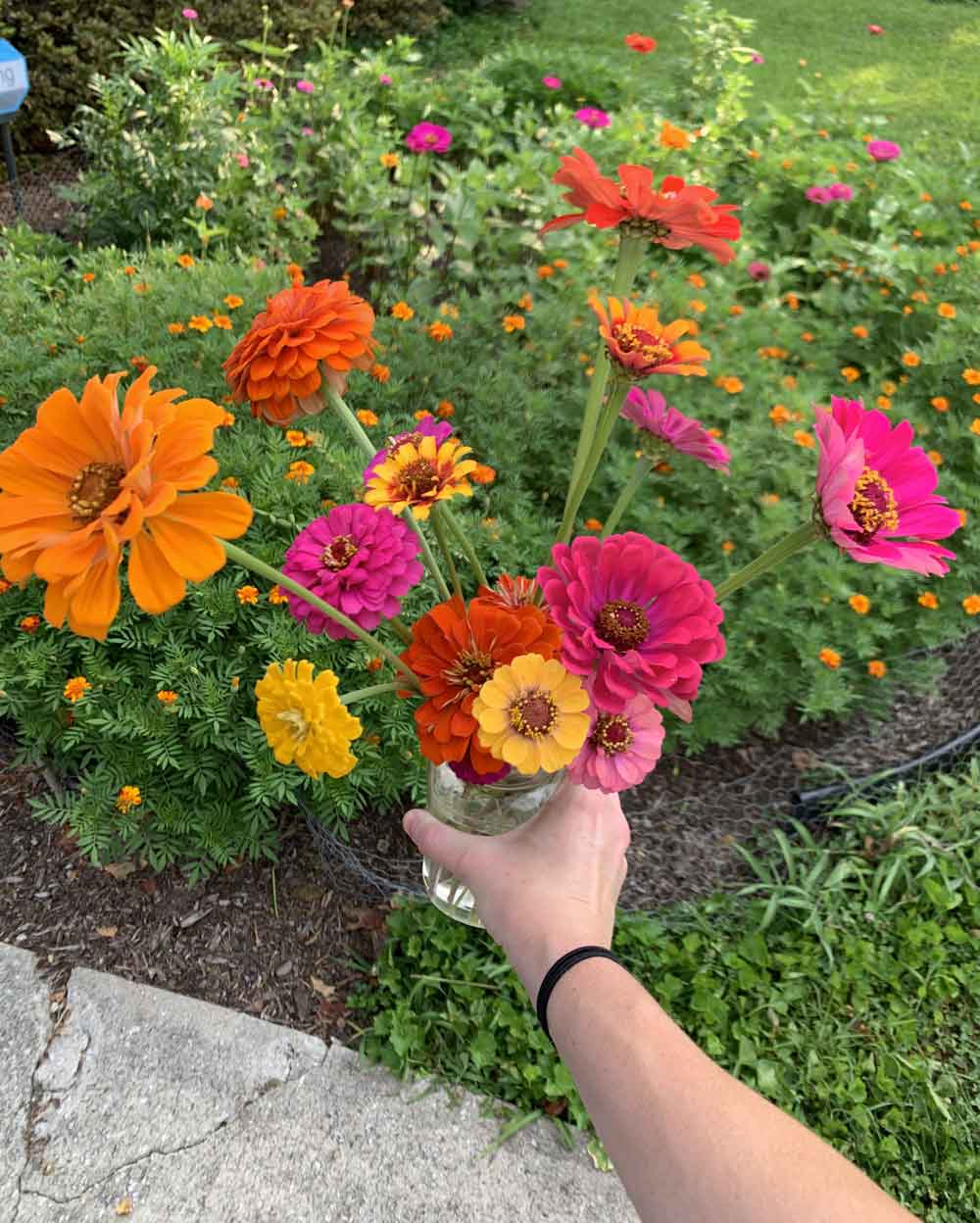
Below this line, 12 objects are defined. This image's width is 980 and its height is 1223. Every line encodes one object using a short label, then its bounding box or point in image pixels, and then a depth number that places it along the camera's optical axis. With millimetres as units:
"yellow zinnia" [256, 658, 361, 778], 668
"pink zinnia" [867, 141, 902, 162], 3598
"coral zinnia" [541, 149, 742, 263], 771
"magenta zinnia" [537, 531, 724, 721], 629
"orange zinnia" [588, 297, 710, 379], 723
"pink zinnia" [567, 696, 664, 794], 704
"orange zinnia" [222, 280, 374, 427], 704
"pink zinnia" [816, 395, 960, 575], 663
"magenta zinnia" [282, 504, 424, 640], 732
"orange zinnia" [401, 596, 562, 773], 660
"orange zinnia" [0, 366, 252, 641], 552
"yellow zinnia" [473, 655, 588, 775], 629
